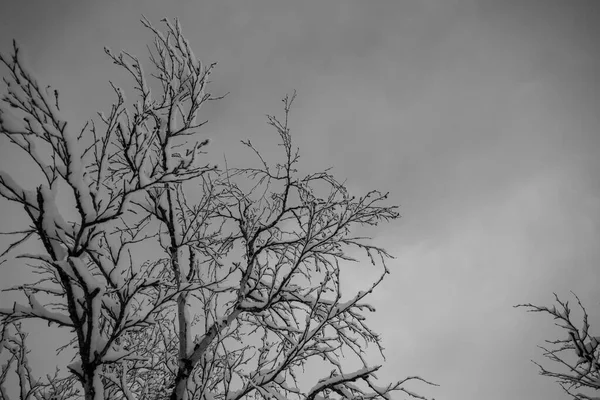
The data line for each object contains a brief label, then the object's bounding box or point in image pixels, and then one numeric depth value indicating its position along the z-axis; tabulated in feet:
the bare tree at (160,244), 8.05
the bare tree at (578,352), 14.89
